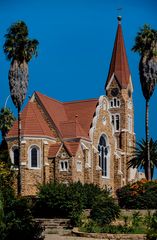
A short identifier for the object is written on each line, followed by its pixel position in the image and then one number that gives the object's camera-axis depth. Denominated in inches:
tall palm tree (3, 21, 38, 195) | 1819.6
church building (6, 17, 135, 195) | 2230.6
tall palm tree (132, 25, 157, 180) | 1852.9
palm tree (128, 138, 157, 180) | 2252.7
